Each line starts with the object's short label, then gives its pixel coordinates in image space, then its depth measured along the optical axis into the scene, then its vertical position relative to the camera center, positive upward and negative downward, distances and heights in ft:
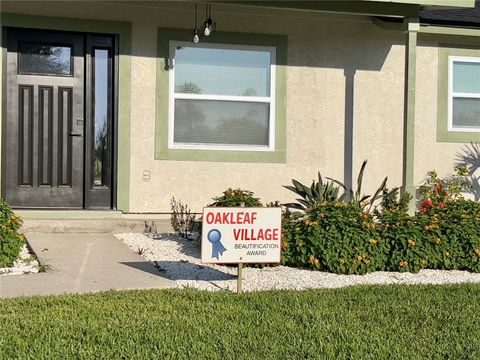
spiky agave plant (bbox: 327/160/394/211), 24.56 -1.40
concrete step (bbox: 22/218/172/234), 26.11 -2.88
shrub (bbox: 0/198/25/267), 19.77 -2.68
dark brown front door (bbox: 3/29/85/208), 27.76 +1.99
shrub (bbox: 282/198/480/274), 21.30 -2.77
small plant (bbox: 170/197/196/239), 27.58 -2.62
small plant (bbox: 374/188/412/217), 27.32 -1.58
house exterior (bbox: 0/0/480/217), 27.94 +3.40
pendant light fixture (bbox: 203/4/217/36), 26.91 +6.61
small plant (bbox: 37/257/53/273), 19.76 -3.59
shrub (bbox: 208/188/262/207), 23.57 -1.43
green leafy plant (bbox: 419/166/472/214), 30.19 -0.98
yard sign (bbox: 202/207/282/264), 17.30 -2.10
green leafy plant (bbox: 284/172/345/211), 25.31 -1.22
